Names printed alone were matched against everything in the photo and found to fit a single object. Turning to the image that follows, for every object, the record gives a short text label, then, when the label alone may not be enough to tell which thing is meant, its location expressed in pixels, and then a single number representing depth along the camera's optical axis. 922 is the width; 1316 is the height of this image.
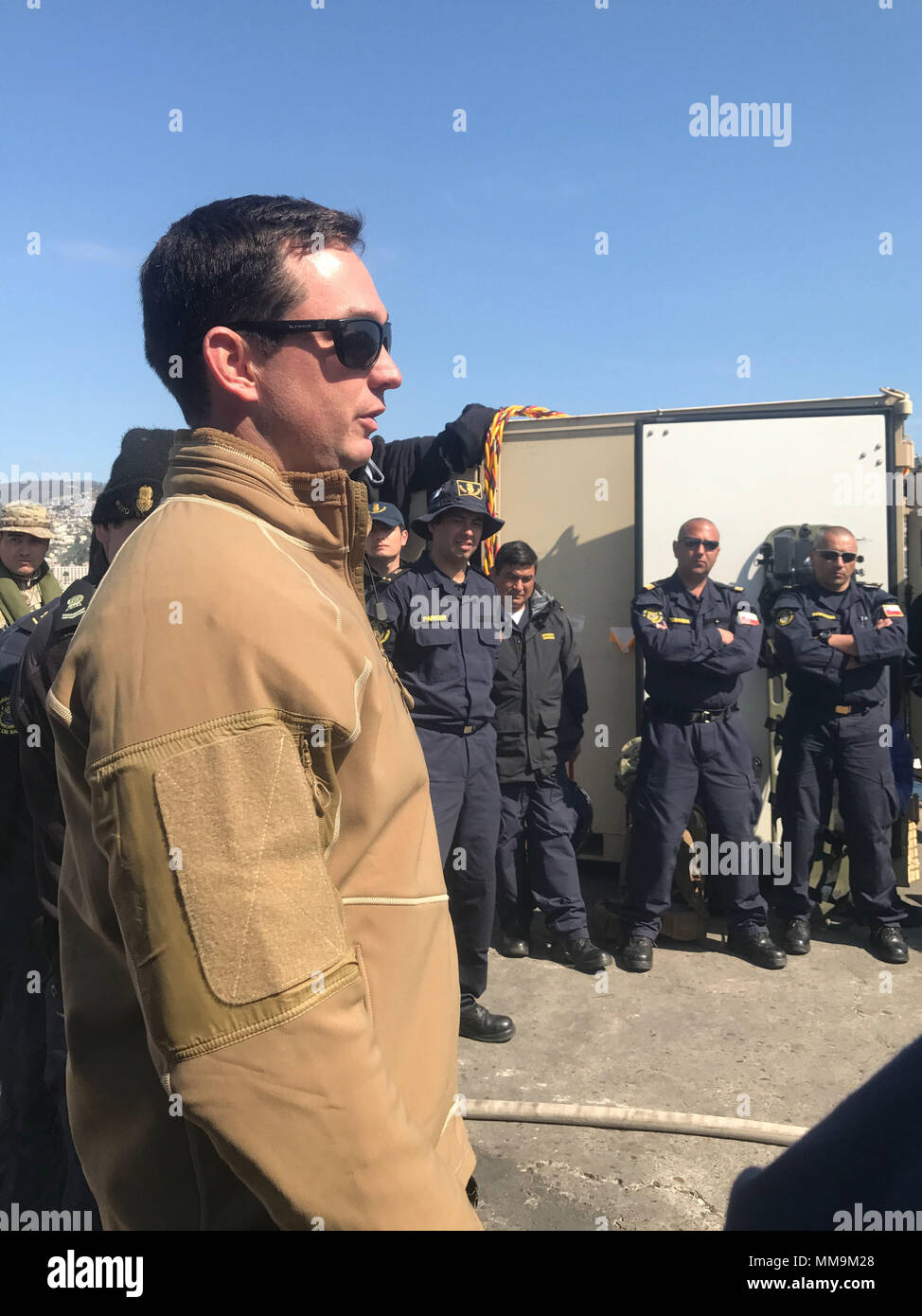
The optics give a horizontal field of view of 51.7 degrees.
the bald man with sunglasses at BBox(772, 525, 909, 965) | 5.34
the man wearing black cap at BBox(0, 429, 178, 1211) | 2.25
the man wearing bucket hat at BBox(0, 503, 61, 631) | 5.48
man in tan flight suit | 0.89
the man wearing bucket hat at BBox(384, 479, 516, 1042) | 4.48
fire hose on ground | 3.30
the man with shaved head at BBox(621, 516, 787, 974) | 5.26
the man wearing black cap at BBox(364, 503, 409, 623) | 5.15
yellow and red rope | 6.30
